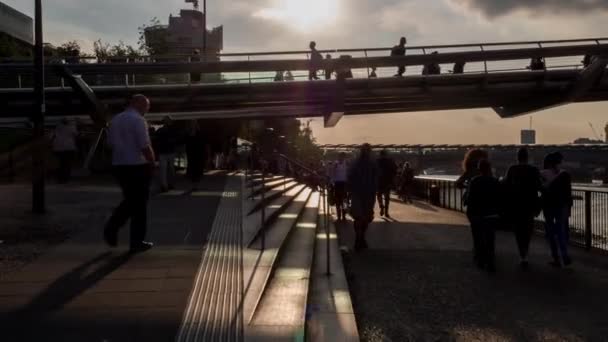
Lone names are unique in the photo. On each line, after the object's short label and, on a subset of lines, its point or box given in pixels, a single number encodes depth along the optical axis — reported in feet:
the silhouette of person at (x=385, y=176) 54.19
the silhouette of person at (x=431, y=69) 97.44
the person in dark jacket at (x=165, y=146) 45.21
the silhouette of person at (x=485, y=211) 28.53
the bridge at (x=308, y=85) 88.33
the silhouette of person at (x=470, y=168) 30.65
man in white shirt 21.72
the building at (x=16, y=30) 165.93
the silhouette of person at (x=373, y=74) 97.86
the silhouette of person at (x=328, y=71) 93.35
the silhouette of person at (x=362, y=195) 34.24
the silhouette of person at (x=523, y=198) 29.12
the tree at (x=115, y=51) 172.86
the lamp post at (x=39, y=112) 33.01
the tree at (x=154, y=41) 167.02
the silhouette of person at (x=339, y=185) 52.03
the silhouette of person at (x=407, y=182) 81.86
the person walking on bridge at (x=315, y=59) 91.35
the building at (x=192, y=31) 463.01
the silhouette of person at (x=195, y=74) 92.04
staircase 16.05
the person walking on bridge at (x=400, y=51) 93.66
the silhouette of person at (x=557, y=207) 29.76
